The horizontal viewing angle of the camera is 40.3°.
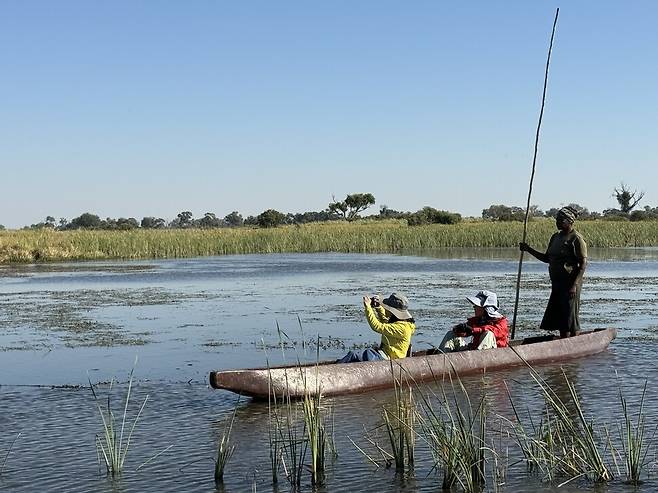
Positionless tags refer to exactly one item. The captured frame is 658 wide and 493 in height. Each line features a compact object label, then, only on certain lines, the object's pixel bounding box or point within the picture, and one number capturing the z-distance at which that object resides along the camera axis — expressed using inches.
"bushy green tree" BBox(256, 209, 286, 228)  2618.1
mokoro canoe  332.2
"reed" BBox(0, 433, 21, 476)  268.1
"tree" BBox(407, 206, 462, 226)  2235.9
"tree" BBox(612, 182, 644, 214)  2738.7
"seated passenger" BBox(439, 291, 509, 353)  398.6
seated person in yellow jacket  362.6
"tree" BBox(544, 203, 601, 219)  2547.7
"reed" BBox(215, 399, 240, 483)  247.2
